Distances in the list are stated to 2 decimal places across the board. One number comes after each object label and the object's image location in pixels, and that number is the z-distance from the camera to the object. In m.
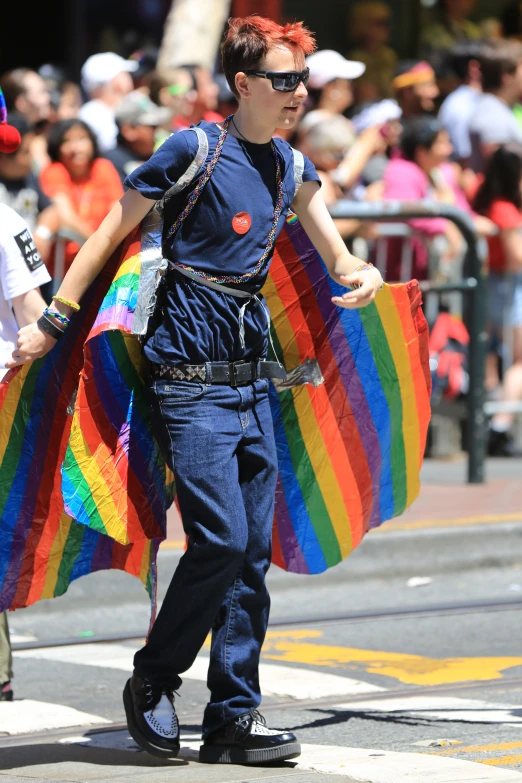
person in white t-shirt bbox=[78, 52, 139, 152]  21.55
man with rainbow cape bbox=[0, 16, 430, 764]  8.30
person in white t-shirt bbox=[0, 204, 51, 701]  9.37
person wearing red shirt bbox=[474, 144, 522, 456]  20.55
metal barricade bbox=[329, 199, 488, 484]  17.53
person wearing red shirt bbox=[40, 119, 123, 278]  17.89
